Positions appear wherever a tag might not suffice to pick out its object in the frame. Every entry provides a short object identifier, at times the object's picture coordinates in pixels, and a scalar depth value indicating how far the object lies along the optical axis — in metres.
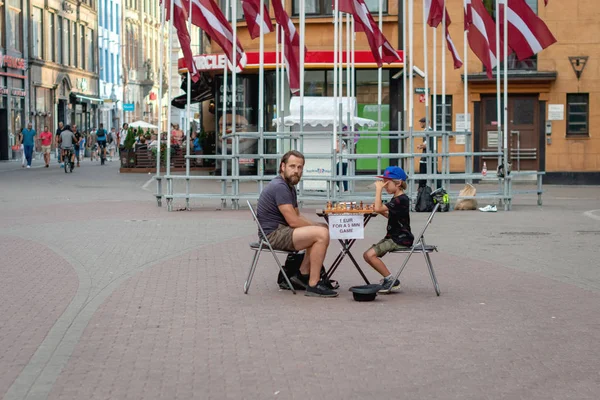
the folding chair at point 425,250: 10.70
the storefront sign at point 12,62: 55.50
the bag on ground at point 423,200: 21.88
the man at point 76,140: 44.81
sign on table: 10.75
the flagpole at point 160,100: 22.62
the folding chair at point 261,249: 10.76
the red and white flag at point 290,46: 21.38
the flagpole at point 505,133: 22.19
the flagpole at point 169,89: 21.86
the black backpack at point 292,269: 11.02
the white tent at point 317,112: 26.94
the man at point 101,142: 52.72
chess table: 10.75
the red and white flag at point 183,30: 21.98
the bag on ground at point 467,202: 22.56
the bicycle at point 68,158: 39.88
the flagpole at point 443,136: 22.87
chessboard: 10.76
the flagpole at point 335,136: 20.19
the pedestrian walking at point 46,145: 46.72
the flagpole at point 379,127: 21.92
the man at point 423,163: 23.38
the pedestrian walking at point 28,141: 45.34
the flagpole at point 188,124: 21.64
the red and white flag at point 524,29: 21.75
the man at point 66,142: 40.16
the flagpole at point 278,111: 23.91
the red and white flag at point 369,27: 20.16
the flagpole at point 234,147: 22.00
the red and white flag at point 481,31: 22.09
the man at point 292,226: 10.61
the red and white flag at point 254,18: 22.48
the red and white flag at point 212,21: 21.70
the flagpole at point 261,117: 21.53
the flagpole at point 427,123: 22.58
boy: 10.85
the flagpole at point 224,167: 22.41
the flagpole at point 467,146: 23.32
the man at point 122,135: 64.64
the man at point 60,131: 44.00
